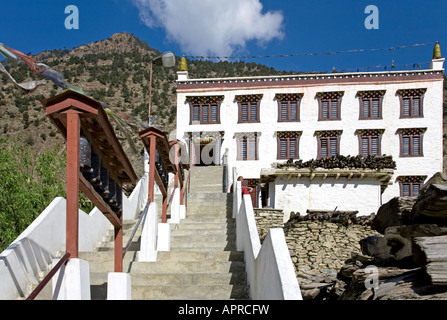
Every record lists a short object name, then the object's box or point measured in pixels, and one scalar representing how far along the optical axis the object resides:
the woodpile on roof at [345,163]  28.61
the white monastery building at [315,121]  31.12
